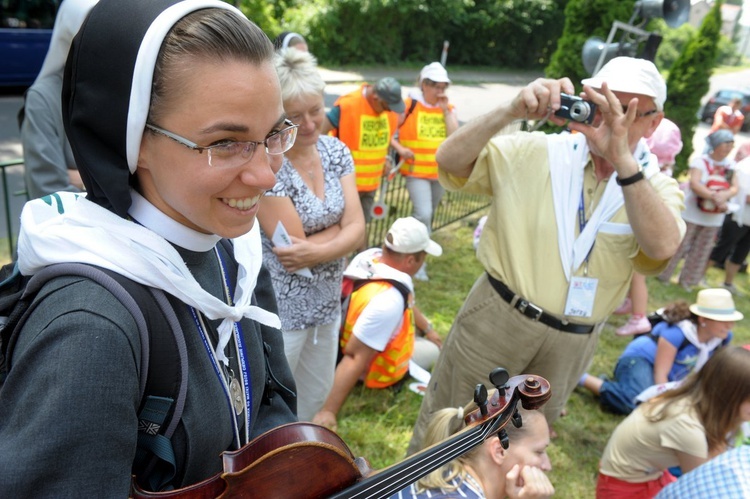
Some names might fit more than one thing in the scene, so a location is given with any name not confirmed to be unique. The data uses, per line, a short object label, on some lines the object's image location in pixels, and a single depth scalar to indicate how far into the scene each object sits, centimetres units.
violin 107
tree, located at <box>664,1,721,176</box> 987
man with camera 237
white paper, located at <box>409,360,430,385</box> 418
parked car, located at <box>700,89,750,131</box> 1995
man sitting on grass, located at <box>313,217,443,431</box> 333
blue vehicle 885
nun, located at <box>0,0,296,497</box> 87
